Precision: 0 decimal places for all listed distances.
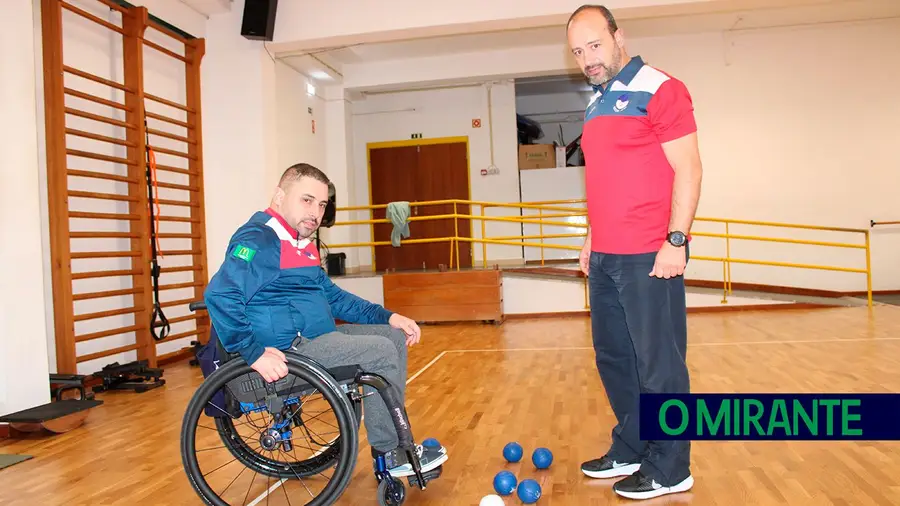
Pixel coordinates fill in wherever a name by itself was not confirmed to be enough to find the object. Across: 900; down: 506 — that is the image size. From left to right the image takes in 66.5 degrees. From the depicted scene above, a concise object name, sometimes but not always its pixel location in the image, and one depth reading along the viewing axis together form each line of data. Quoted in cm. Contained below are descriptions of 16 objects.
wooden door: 920
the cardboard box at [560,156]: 934
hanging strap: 443
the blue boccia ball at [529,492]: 186
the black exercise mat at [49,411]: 300
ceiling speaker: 549
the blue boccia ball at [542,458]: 215
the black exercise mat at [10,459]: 260
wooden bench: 677
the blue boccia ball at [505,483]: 192
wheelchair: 162
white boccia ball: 177
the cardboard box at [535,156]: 920
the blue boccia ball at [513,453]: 224
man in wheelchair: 167
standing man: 172
